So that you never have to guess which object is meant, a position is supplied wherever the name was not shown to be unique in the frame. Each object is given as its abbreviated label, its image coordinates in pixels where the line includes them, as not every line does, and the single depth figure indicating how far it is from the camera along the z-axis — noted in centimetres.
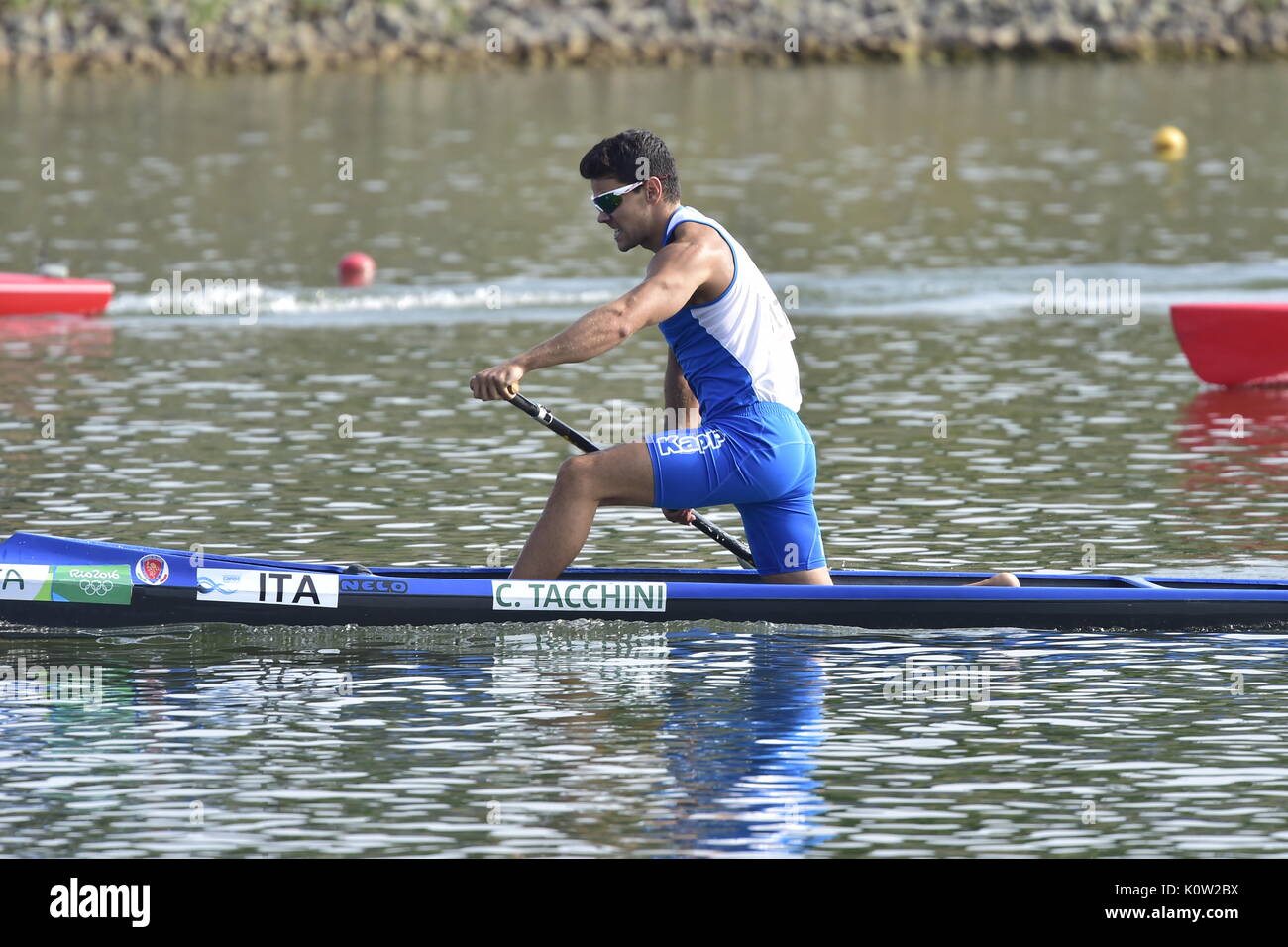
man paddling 1062
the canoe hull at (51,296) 2408
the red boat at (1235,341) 1962
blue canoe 1131
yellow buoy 4238
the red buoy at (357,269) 2716
